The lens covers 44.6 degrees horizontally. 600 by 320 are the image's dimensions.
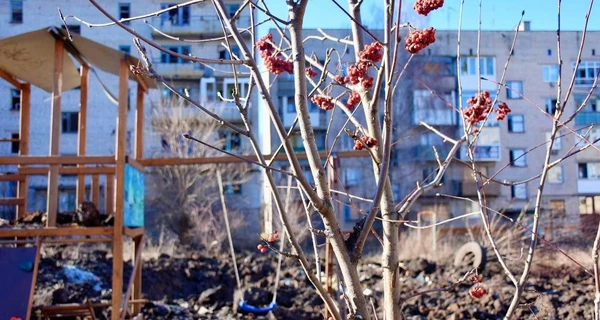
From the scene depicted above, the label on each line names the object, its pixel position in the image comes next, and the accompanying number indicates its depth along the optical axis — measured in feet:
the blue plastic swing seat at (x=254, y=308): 37.47
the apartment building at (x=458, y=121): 114.93
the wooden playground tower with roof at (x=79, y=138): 26.08
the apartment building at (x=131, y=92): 91.20
